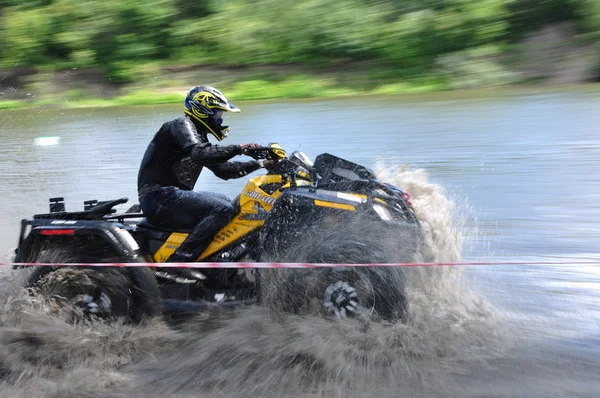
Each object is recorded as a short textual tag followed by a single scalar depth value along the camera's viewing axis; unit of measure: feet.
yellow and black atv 17.74
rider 19.17
